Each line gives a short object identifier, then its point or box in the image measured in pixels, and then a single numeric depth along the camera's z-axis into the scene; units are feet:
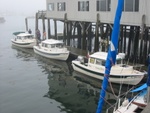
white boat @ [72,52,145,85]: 73.00
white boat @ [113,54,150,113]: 42.94
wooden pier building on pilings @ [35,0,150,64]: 82.85
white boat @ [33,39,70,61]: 109.81
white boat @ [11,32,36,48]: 142.81
